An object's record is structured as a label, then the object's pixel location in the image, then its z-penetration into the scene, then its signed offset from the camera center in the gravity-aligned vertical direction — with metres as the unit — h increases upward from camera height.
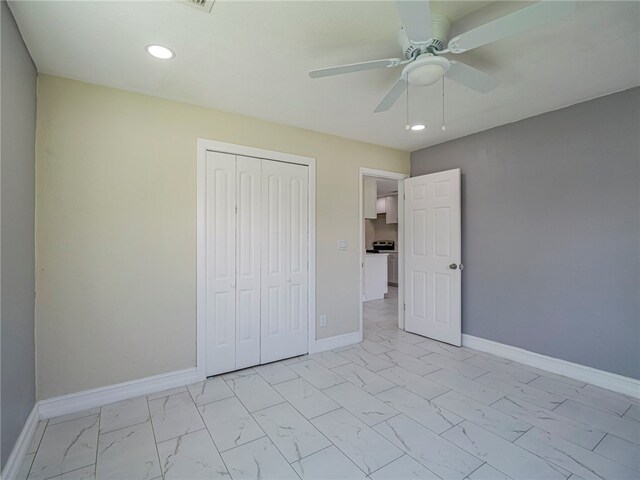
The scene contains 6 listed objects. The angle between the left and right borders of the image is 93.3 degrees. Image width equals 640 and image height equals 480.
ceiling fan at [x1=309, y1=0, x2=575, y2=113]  1.29 +1.00
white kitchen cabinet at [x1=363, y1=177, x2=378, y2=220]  5.71 +0.84
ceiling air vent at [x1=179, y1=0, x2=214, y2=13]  1.55 +1.23
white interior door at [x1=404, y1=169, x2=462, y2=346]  3.62 -0.20
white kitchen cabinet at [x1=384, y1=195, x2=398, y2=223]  7.77 +0.84
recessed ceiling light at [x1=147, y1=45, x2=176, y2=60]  1.94 +1.24
